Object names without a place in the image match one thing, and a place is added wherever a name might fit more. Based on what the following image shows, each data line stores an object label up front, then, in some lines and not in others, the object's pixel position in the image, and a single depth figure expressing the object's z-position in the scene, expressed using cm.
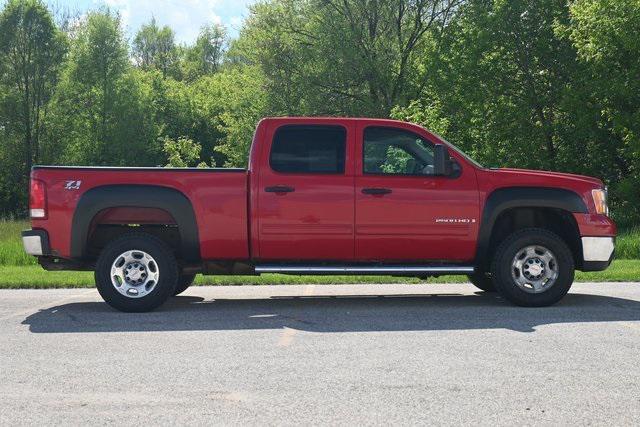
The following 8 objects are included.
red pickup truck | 851
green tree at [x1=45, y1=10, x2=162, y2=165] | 5741
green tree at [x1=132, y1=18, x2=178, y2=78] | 8431
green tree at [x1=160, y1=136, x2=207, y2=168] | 4466
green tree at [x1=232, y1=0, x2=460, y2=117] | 4006
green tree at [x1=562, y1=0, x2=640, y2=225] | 3056
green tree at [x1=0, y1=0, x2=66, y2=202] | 5472
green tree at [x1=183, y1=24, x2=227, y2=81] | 8494
